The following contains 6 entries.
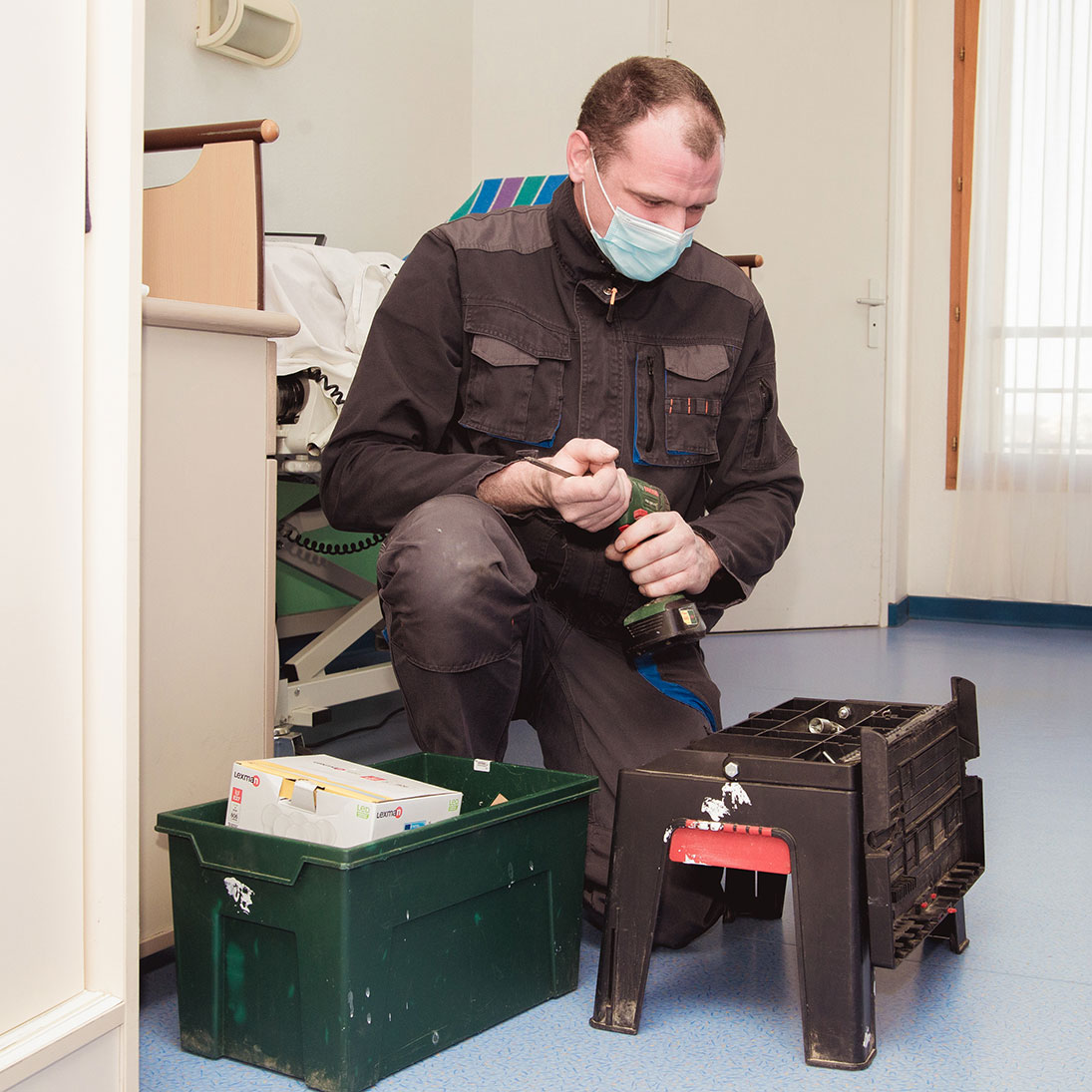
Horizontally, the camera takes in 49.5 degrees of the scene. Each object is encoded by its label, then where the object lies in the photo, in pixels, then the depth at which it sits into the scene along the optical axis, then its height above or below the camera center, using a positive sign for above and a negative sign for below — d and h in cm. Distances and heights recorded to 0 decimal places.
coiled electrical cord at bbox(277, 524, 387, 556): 241 -7
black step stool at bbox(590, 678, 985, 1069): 107 -31
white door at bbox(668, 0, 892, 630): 412 +100
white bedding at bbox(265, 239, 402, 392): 223 +42
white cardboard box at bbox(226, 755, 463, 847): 108 -28
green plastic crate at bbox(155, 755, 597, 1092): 101 -39
